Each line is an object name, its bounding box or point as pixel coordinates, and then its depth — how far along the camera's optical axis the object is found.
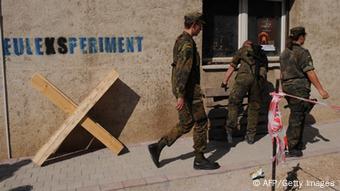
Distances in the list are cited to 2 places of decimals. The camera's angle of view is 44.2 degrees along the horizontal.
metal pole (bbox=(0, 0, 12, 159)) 5.67
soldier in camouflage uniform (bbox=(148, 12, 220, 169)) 4.98
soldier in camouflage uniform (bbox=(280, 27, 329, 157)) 5.63
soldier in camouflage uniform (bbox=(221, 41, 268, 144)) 6.47
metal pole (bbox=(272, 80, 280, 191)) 4.33
